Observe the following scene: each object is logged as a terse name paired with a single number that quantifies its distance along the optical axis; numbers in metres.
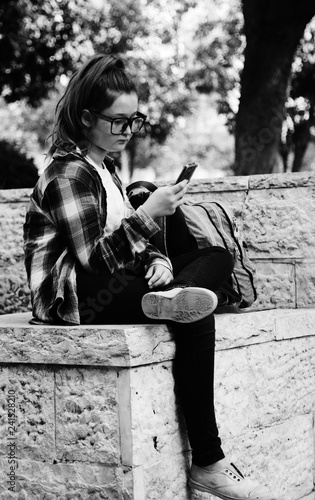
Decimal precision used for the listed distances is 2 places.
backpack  3.38
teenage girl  2.71
